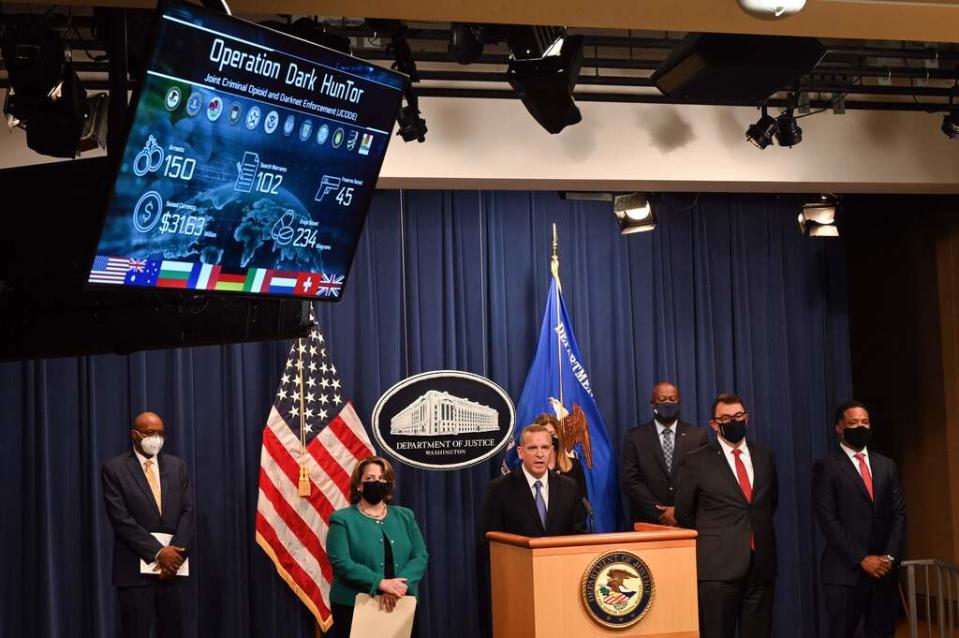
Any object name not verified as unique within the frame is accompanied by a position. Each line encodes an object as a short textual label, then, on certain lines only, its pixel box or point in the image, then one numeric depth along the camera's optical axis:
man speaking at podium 6.46
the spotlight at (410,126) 6.59
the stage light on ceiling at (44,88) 4.89
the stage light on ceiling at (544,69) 5.14
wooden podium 5.91
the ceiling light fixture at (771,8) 3.93
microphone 7.67
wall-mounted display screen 3.10
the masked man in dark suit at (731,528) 7.02
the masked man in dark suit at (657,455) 8.38
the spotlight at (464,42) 5.04
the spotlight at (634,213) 8.52
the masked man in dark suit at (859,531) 7.13
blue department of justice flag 8.34
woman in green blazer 6.16
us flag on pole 7.98
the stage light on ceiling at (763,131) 7.62
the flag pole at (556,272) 8.41
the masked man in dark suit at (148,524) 7.04
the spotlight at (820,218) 8.83
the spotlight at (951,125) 7.50
